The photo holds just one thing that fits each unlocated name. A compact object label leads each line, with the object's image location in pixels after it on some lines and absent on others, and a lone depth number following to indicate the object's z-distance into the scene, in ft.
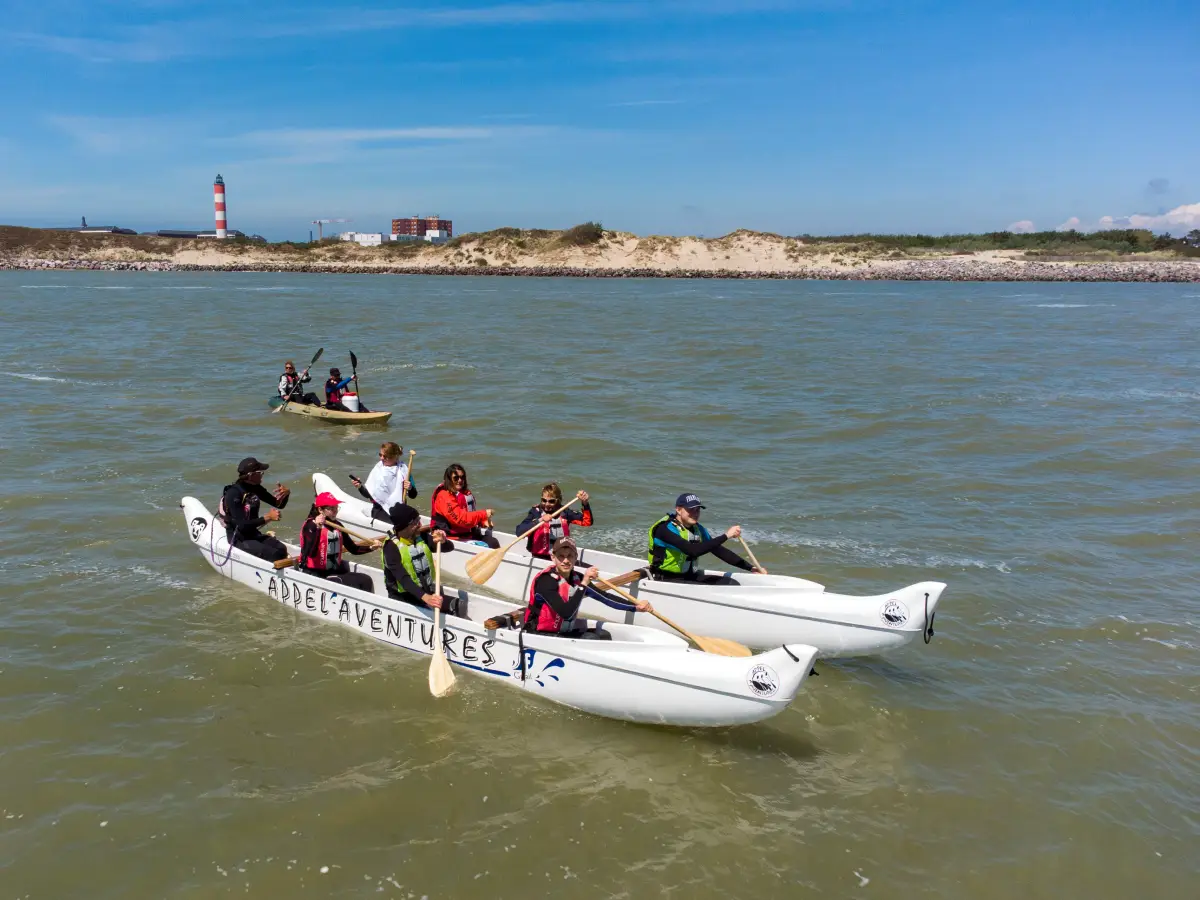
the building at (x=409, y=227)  652.07
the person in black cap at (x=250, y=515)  34.06
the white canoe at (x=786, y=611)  28.14
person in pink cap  31.63
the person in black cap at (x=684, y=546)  29.84
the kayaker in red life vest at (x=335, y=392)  66.28
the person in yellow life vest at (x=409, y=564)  27.84
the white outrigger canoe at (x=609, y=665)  23.20
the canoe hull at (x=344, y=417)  65.87
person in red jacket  35.91
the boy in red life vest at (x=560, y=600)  25.81
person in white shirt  38.60
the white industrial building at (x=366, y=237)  523.29
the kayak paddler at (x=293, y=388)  68.49
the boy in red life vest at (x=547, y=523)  33.94
